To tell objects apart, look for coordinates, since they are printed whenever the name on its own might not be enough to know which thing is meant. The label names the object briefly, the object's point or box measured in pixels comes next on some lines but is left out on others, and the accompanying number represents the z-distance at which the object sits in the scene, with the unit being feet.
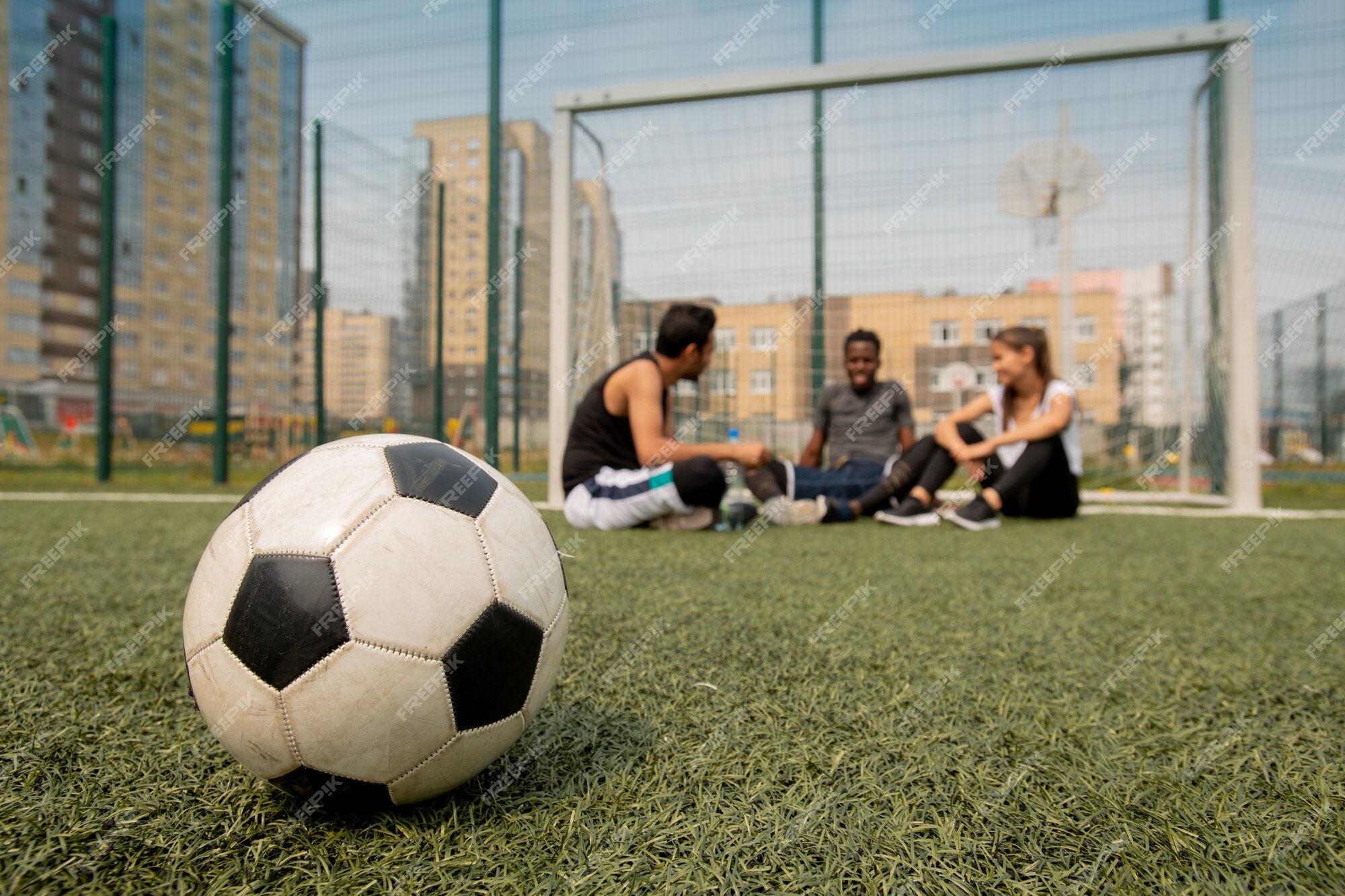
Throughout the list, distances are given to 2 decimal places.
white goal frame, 18.07
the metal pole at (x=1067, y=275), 20.72
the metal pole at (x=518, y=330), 25.03
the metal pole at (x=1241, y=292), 17.97
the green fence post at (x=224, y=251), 26.20
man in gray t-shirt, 18.26
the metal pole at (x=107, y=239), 26.61
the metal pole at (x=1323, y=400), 25.66
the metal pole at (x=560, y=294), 19.16
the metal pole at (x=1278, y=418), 26.36
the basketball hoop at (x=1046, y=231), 20.58
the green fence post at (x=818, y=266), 21.62
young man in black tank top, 13.46
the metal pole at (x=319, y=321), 27.76
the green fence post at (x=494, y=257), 24.45
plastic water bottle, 14.62
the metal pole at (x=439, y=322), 27.66
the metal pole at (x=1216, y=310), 19.38
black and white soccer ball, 3.03
